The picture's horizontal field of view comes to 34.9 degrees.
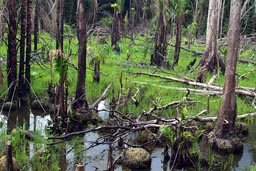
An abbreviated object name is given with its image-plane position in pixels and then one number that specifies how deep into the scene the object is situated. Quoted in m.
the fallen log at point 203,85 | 10.49
